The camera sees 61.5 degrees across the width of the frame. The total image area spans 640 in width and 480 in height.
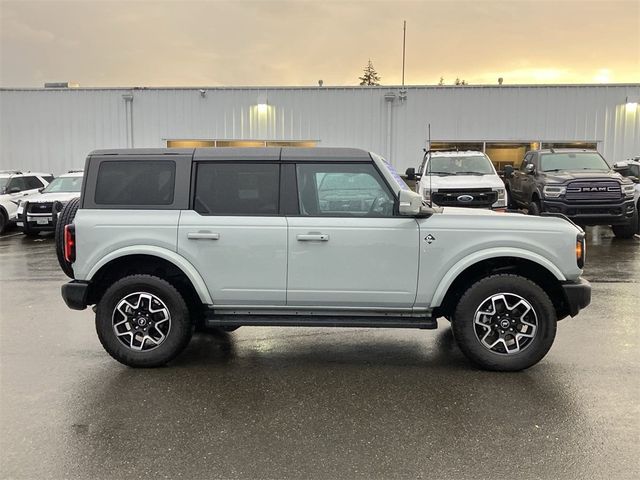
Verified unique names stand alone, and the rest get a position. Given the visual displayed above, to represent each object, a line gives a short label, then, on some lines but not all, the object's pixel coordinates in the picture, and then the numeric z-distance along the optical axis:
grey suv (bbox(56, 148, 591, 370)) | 4.55
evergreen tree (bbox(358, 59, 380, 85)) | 83.56
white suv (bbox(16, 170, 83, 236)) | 13.92
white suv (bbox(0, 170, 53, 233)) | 15.17
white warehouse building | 18.84
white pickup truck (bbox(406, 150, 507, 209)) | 11.21
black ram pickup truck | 11.42
